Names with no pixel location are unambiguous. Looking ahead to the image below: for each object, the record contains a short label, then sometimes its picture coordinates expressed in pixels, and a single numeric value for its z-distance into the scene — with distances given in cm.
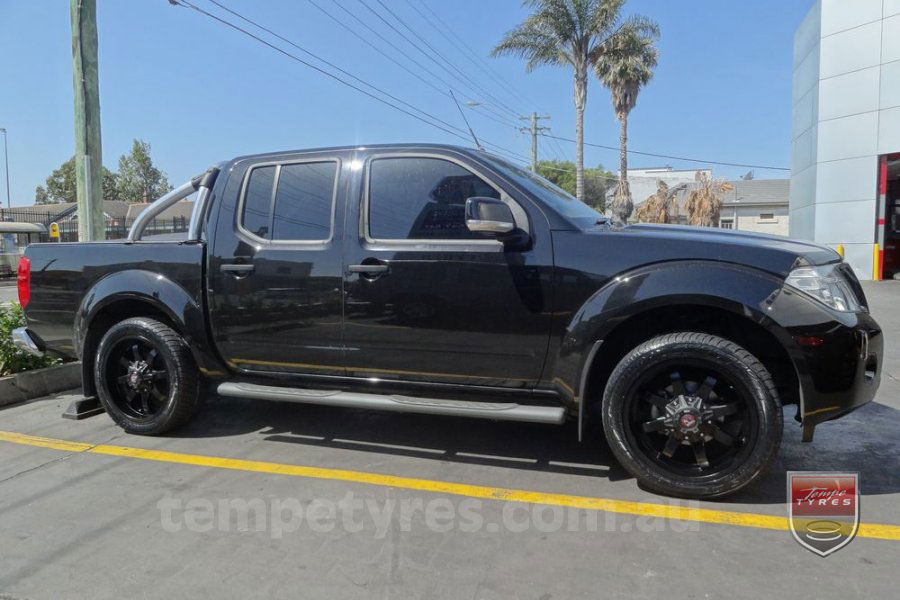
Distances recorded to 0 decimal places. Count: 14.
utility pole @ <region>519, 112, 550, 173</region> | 3812
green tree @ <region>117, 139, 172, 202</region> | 6412
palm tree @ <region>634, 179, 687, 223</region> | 3547
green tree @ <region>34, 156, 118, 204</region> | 7500
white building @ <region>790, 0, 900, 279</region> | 1780
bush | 554
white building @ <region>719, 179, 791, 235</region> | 4766
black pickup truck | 320
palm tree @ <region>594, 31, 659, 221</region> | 2523
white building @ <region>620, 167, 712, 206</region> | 6706
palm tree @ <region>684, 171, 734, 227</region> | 3538
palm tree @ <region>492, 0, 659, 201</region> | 2366
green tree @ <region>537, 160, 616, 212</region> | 6556
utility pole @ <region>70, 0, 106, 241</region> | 700
